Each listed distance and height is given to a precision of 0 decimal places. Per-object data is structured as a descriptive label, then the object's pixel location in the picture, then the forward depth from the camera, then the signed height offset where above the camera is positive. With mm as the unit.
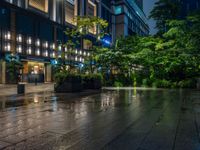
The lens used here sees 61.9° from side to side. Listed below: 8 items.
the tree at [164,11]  23234 +9329
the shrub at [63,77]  13767 +50
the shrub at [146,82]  21100 -681
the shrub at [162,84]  19226 -805
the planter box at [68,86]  13637 -704
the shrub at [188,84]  18482 -788
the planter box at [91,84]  16400 -644
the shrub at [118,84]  21869 -883
